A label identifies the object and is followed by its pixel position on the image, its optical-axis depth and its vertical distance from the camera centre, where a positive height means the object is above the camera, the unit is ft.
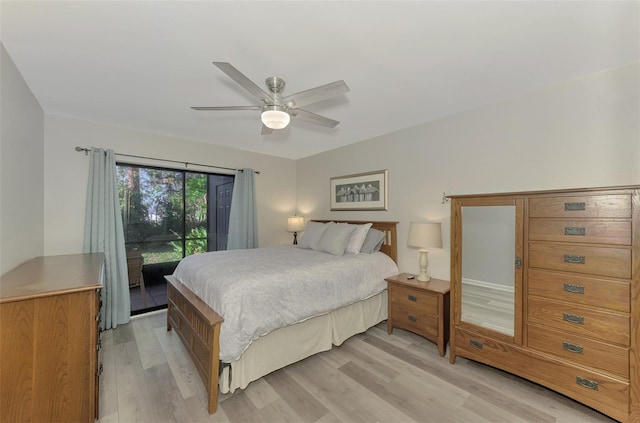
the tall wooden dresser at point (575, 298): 5.07 -1.94
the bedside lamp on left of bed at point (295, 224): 15.07 -0.80
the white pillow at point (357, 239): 10.40 -1.18
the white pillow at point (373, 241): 10.74 -1.31
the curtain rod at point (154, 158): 9.73 +2.30
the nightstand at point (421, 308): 8.13 -3.32
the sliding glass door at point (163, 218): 11.24 -0.39
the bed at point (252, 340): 5.87 -3.68
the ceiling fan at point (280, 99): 5.44 +2.60
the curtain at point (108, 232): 9.76 -0.83
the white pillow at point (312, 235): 11.56 -1.16
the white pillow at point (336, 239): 10.26 -1.18
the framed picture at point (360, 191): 11.57 +0.96
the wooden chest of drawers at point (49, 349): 4.31 -2.53
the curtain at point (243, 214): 13.43 -0.19
